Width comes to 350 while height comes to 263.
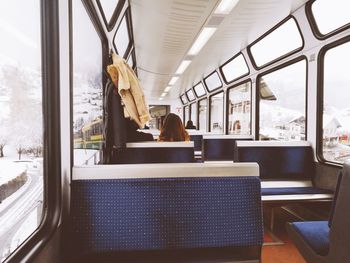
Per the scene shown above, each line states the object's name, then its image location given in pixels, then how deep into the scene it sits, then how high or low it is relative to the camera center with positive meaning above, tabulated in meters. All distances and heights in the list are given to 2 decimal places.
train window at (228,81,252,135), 5.71 +0.39
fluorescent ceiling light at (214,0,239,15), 3.14 +1.34
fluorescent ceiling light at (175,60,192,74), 6.37 +1.43
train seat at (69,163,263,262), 1.47 -0.44
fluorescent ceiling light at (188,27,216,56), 4.13 +1.39
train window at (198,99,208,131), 9.75 +0.45
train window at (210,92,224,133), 7.64 +0.40
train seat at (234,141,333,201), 3.49 -0.41
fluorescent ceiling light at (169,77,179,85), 8.66 +1.46
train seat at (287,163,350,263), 1.26 -0.51
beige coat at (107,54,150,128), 2.56 +0.34
